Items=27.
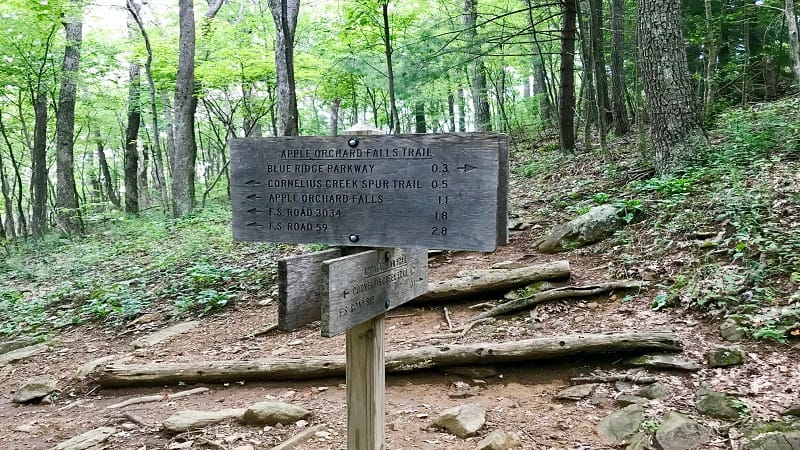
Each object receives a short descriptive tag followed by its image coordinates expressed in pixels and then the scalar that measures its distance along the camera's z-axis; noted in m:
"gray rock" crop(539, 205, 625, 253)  7.04
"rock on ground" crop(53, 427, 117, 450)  4.25
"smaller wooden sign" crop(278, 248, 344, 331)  2.37
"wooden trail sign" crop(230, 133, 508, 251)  2.22
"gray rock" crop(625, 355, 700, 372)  4.13
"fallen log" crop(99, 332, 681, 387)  4.47
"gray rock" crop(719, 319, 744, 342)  4.32
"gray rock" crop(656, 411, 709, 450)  3.35
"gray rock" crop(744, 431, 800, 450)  3.10
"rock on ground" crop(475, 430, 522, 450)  3.62
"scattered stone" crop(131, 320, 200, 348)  6.67
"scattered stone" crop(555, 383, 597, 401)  4.17
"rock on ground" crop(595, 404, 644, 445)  3.59
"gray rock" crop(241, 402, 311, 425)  4.34
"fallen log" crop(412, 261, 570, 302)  6.27
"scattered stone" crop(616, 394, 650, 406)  3.86
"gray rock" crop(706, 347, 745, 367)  4.04
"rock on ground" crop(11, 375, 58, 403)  5.51
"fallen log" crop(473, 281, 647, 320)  5.69
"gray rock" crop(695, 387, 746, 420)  3.52
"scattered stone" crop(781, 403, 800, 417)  3.34
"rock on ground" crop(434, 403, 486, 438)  3.92
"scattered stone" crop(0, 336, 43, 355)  7.42
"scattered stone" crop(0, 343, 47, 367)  6.89
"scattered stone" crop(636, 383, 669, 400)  3.89
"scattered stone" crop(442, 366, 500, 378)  4.72
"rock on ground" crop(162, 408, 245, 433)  4.32
